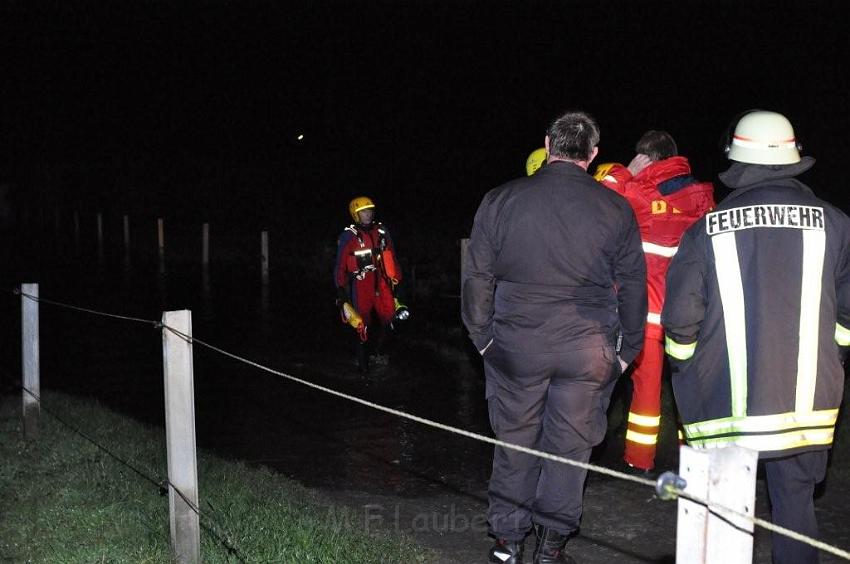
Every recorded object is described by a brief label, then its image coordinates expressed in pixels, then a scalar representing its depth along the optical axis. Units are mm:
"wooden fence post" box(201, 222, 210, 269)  25000
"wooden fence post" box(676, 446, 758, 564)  2441
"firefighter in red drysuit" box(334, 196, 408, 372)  10125
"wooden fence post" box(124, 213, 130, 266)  29292
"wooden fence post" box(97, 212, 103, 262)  31125
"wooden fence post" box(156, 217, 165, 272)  27238
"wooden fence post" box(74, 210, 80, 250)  35325
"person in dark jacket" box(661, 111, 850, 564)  3807
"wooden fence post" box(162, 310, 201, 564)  4695
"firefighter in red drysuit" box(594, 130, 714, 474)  5953
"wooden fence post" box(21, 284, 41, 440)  7578
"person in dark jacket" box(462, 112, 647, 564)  4625
